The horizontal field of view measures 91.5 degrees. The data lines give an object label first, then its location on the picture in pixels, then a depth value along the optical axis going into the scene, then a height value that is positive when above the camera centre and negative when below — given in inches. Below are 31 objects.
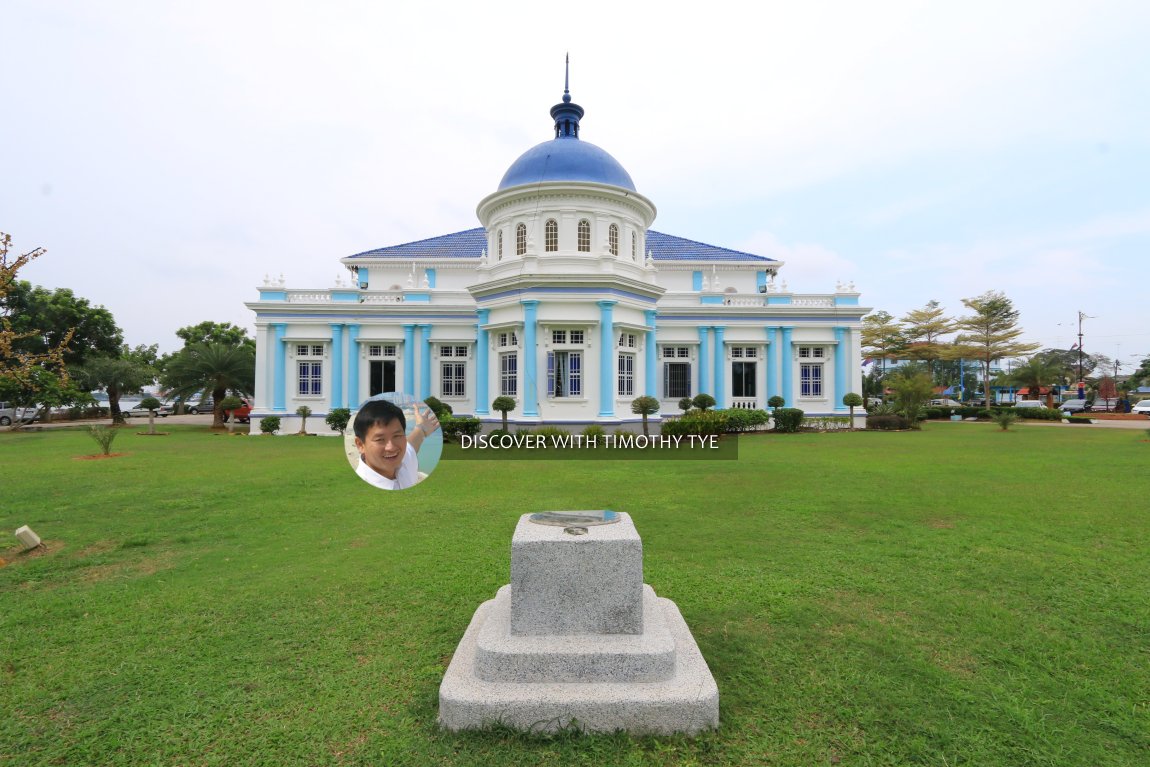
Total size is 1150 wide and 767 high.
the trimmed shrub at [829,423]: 895.7 -27.4
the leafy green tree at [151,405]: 851.6 +0.0
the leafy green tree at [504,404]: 682.8 +2.0
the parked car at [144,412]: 1544.0 -20.2
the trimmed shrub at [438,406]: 755.3 -0.7
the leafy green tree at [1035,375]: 1488.7 +86.4
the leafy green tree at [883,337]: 1662.2 +206.6
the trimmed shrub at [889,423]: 908.6 -27.1
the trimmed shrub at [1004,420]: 845.2 -21.3
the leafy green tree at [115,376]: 985.5 +51.1
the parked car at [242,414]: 1191.6 -19.9
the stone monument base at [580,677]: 111.5 -57.1
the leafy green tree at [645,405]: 690.2 +1.1
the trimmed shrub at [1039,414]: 1137.4 -15.1
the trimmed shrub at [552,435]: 639.1 -33.3
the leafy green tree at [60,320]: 1032.2 +163.0
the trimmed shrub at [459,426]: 666.8 -24.8
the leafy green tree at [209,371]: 894.1 +55.6
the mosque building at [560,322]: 724.7 +126.3
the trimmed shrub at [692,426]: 667.4 -24.0
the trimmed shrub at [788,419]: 843.4 -20.2
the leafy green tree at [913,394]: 890.7 +20.1
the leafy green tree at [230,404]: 885.8 +1.8
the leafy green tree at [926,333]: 1596.9 +214.7
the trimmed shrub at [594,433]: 644.1 -31.3
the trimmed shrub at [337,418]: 817.8 -18.9
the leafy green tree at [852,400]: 895.7 +10.0
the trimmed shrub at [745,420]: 786.2 -19.9
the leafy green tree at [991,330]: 1504.7 +210.0
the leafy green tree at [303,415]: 835.4 -14.5
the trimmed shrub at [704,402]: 837.8 +6.0
